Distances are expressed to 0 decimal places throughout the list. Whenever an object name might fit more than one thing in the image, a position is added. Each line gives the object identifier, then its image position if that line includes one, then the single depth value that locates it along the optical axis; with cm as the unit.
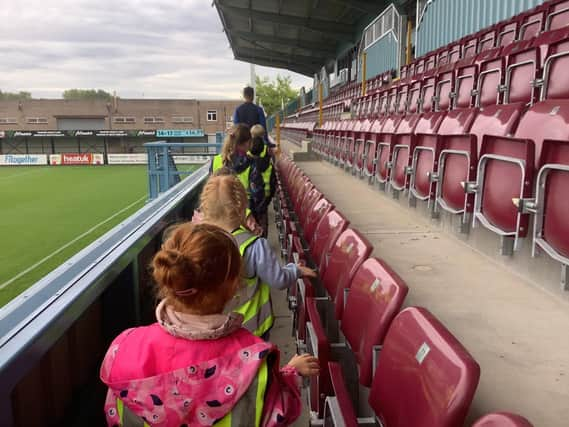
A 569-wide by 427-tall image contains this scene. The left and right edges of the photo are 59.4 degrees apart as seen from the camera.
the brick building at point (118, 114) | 3800
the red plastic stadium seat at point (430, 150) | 297
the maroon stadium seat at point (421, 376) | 89
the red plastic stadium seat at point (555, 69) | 278
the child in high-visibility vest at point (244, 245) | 173
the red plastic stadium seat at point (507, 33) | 534
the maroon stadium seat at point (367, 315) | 131
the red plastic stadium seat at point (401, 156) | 338
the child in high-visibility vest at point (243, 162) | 326
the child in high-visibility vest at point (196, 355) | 99
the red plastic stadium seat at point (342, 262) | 174
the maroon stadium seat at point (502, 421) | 70
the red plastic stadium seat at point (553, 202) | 180
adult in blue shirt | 498
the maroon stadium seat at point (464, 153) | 252
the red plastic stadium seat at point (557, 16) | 455
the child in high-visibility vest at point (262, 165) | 343
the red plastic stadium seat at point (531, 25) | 490
